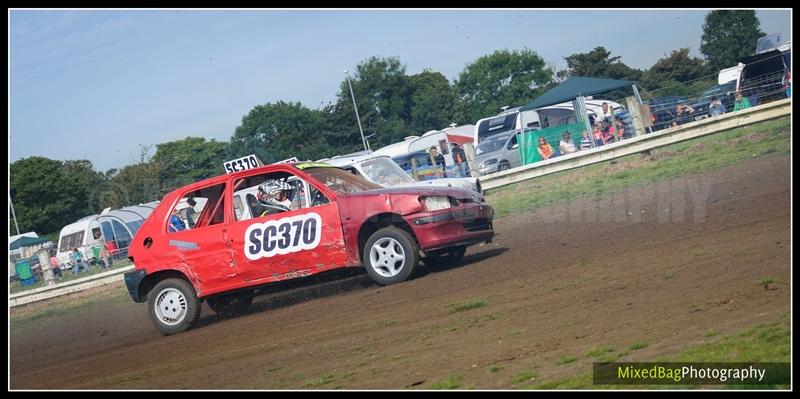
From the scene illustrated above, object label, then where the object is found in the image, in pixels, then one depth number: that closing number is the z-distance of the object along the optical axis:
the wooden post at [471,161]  21.83
